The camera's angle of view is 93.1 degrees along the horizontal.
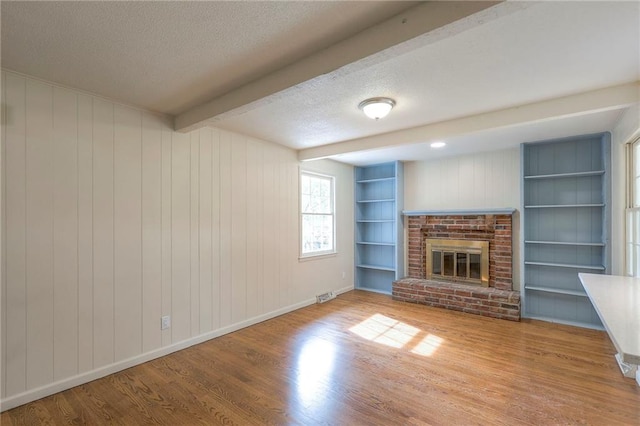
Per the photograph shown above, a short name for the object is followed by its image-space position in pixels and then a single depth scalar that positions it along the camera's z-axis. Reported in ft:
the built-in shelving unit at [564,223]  12.30
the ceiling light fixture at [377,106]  8.48
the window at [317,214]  15.93
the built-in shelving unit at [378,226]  17.43
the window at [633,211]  9.32
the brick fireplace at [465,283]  13.61
